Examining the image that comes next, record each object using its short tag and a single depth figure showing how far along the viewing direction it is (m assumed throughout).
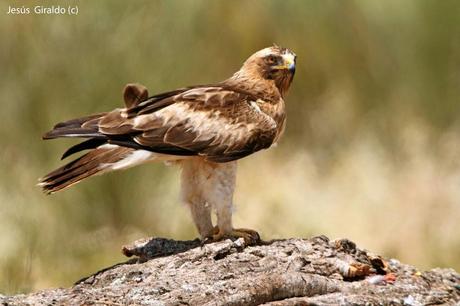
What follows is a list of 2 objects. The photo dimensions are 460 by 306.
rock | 16.75
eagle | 19.27
